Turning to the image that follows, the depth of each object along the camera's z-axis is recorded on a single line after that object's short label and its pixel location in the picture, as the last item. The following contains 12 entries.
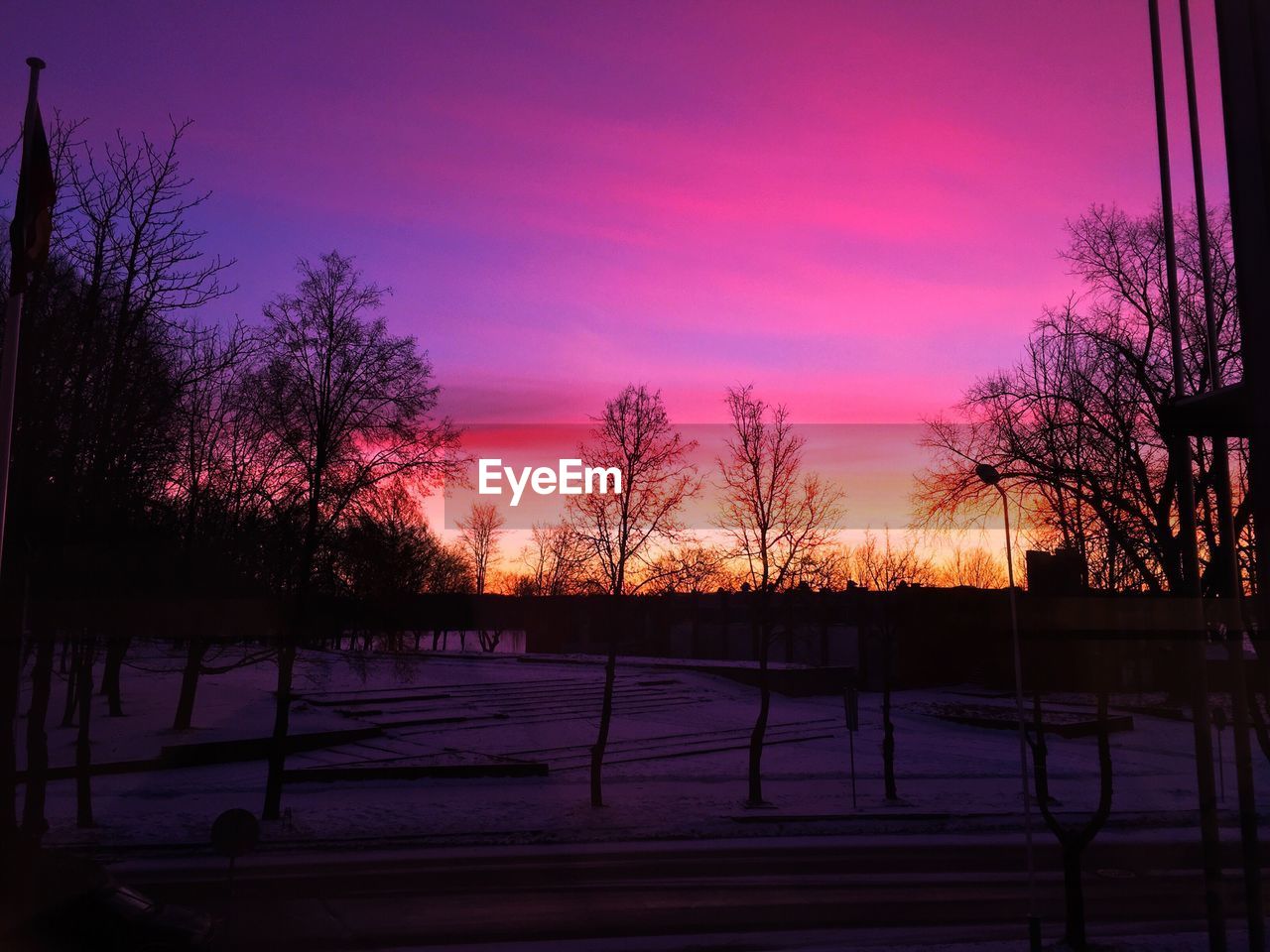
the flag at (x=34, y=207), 11.85
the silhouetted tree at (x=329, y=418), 24.52
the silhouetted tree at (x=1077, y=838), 12.91
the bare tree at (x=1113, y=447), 21.27
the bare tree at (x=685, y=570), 27.64
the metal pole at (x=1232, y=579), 9.61
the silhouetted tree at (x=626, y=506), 27.98
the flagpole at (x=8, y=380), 11.38
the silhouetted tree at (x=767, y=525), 28.12
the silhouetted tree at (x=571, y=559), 28.08
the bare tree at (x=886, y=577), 27.12
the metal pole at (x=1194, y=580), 10.16
